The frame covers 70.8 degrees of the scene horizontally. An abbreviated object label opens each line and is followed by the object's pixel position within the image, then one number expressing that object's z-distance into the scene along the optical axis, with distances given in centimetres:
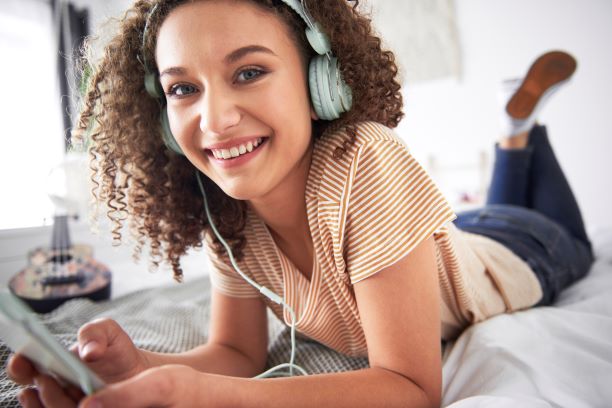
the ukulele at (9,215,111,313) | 132
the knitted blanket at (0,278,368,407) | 83
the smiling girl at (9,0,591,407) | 57
